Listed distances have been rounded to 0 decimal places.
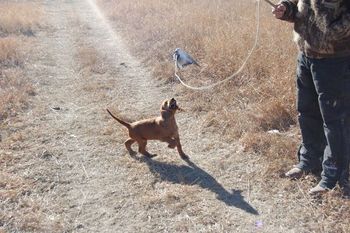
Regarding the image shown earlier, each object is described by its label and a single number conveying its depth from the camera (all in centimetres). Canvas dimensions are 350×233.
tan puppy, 377
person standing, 285
